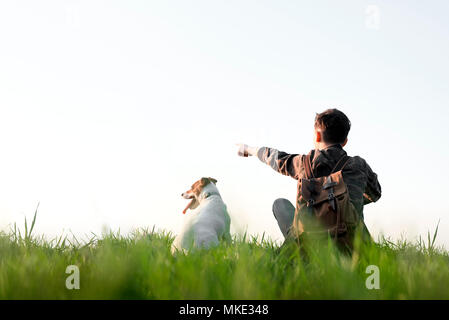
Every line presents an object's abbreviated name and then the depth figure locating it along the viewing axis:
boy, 3.67
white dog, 4.08
